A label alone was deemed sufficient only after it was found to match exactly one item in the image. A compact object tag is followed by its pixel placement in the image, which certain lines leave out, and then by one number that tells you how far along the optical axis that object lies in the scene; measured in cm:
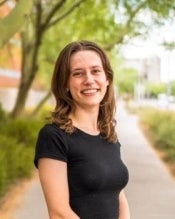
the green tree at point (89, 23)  1290
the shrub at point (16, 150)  938
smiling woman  221
